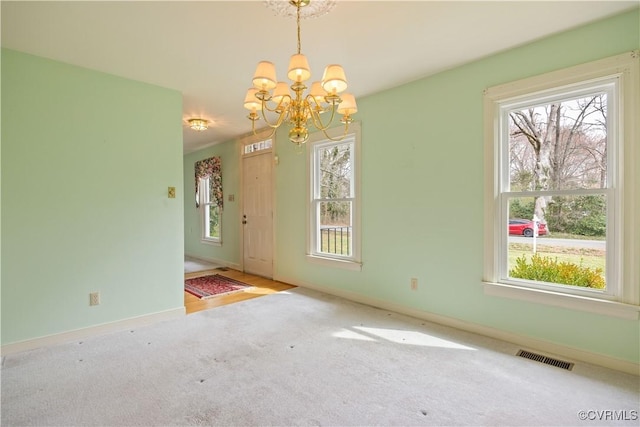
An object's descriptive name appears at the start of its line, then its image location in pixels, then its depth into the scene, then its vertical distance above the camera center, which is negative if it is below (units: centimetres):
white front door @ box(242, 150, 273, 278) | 512 -10
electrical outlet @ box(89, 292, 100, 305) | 287 -82
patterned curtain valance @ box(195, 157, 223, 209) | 616 +69
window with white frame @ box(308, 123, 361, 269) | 386 +8
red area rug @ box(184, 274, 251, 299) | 427 -116
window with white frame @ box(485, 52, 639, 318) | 216 +14
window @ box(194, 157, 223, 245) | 621 +23
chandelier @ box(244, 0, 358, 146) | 180 +71
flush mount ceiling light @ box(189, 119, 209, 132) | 454 +124
